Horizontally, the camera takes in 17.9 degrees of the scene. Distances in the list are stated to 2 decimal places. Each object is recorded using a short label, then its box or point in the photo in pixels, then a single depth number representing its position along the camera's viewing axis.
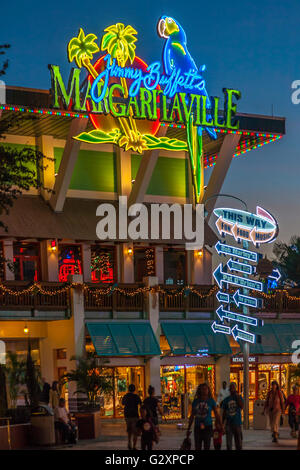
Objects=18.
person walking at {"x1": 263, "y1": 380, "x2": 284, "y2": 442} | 27.77
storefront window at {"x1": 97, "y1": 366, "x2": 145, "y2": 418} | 41.91
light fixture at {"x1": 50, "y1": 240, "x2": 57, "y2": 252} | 42.06
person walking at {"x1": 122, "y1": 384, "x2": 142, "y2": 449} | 24.25
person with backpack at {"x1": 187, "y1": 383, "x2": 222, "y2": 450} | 20.89
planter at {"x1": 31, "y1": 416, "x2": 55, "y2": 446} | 27.03
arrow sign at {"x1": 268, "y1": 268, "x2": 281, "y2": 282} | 42.28
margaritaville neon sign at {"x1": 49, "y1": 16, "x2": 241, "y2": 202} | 40.94
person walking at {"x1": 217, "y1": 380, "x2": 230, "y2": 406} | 36.05
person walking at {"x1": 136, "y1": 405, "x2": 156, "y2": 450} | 21.66
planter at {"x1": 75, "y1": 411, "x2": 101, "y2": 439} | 30.61
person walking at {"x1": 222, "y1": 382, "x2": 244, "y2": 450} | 22.45
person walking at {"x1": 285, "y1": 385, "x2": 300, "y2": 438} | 30.29
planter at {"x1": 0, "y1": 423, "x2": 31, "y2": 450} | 25.70
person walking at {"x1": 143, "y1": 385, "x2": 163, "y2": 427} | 23.58
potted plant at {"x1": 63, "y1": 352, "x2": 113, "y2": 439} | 30.66
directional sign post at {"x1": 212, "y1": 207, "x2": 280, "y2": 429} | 36.38
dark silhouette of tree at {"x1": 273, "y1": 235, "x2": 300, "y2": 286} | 79.25
